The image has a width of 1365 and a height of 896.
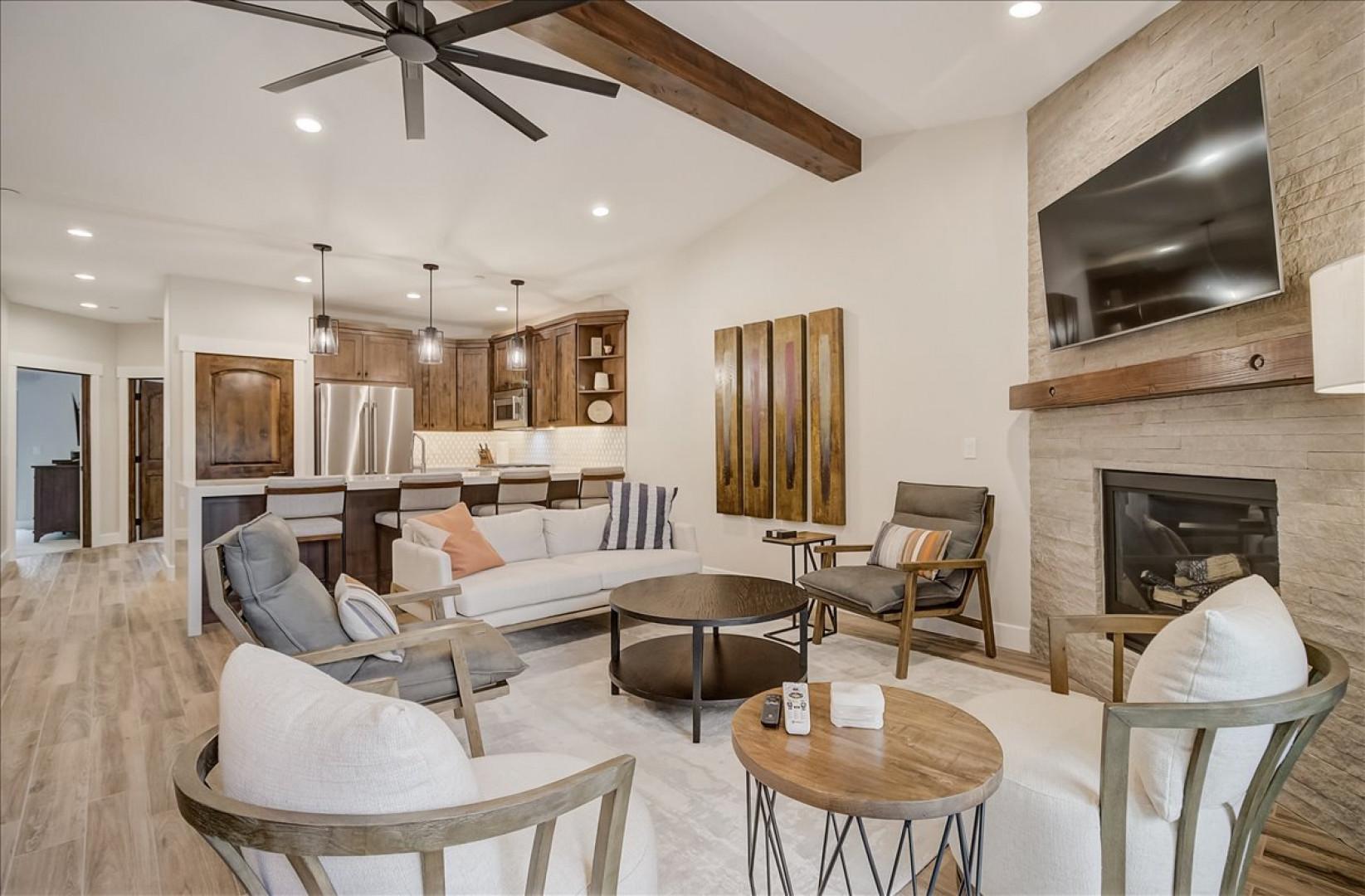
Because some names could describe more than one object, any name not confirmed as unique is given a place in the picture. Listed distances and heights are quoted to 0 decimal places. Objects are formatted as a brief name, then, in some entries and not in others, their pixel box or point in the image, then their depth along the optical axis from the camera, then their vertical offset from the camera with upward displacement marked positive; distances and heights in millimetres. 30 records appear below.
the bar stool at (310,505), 4309 -336
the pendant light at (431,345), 5473 +942
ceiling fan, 2105 +1458
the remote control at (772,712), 1584 -666
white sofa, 3412 -690
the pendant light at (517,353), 6133 +972
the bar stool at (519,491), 5219 -312
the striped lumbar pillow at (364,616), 2156 -547
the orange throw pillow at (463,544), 3600 -518
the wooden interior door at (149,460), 8391 -13
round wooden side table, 1244 -684
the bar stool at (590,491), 5883 -362
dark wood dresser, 8117 -435
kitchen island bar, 4195 -401
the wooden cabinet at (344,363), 6922 +1031
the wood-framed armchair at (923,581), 3334 -724
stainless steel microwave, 7566 +538
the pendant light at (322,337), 5047 +956
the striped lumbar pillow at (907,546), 3588 -569
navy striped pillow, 4391 -466
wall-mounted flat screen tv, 2205 +874
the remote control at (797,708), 1538 -645
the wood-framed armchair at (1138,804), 1236 -778
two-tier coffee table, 2660 -998
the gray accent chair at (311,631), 2041 -576
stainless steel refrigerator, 6809 +287
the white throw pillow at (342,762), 888 -437
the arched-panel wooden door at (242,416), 6070 +405
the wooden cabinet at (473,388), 8152 +855
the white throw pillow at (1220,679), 1249 -470
